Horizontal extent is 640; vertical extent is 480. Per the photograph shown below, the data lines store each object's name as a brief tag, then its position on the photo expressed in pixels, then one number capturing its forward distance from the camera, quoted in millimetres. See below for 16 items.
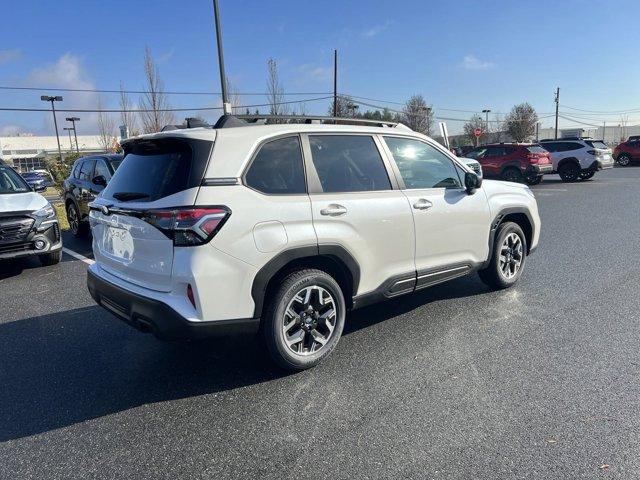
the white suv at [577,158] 19609
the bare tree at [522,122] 65188
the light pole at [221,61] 11697
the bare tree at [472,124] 70338
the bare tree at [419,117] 54281
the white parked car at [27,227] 6461
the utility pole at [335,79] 31712
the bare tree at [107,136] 39938
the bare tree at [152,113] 25080
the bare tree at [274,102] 27297
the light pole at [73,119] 53431
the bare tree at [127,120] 31047
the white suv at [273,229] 3039
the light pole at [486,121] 69088
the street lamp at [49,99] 39781
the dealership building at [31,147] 77088
